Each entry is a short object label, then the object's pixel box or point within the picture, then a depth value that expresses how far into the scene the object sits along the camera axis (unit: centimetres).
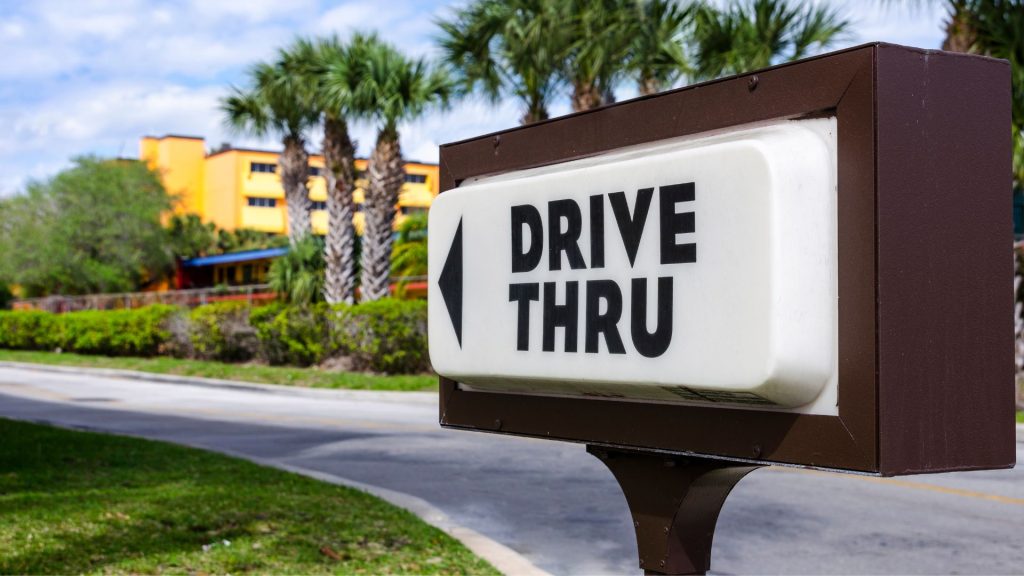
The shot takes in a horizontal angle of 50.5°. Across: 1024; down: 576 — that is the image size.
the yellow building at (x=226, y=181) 7256
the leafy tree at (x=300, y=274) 2737
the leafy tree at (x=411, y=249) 2858
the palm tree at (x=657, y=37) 1966
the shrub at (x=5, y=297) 5019
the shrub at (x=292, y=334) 2536
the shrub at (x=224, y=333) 2798
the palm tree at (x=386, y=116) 2409
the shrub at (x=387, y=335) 2280
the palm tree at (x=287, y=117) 2773
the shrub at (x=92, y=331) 3181
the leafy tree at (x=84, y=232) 4956
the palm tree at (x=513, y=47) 1962
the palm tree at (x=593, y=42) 1941
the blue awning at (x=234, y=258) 4847
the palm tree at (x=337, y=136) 2450
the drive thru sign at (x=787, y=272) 150
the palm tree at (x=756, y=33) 1975
